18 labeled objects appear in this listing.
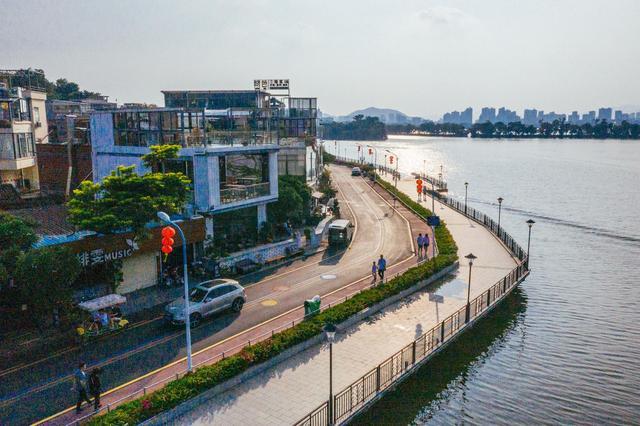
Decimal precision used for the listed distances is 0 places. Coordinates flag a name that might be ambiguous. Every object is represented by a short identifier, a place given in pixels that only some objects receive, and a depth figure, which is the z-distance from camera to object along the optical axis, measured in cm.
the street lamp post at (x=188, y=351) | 1922
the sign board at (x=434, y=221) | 4053
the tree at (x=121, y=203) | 2512
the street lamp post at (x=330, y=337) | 1619
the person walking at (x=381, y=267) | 3209
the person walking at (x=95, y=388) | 1736
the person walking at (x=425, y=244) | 3925
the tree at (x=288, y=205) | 4347
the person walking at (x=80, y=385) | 1722
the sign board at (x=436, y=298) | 2944
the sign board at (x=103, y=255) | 2672
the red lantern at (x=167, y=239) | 1772
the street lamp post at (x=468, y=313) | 2555
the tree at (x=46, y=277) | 2144
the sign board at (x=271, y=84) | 7562
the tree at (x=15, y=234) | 2255
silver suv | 2466
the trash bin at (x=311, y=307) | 2530
